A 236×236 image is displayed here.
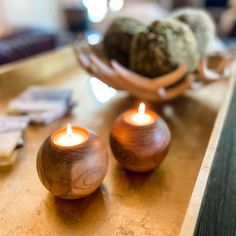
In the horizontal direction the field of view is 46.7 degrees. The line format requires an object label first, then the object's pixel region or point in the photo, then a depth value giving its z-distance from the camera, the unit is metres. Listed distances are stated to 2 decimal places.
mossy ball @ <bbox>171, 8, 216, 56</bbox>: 0.63
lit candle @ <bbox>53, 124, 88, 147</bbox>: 0.34
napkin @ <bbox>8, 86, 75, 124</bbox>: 0.55
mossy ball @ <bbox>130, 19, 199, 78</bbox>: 0.54
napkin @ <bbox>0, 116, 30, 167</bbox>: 0.42
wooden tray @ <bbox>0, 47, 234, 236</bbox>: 0.31
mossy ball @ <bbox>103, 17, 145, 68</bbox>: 0.61
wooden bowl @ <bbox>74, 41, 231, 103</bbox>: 0.52
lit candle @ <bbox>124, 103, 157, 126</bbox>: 0.39
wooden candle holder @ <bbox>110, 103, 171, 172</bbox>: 0.37
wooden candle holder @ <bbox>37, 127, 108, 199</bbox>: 0.32
